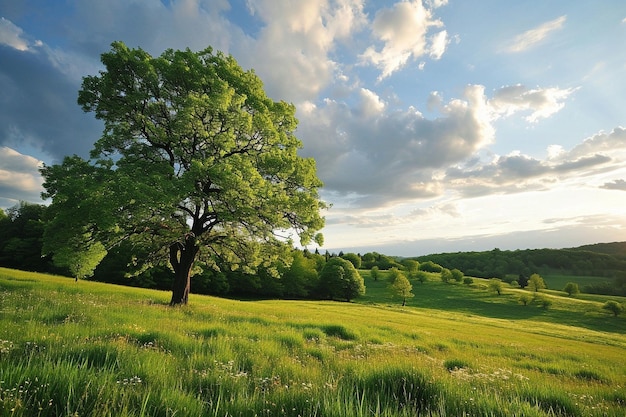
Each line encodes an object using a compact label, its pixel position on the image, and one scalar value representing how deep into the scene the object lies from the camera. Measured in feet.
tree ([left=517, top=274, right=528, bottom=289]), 479.13
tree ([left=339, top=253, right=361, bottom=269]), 561.27
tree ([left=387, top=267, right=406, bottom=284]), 347.40
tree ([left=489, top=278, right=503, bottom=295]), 345.68
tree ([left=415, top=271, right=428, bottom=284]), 410.31
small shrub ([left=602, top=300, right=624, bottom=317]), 268.41
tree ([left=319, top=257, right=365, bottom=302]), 310.65
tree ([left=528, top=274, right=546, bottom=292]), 371.15
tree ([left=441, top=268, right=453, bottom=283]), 411.75
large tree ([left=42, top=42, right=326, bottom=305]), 53.11
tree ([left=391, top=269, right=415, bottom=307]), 280.72
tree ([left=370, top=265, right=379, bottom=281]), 431.84
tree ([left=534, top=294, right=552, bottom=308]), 291.17
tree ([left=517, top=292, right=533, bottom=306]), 304.09
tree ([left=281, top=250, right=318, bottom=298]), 308.60
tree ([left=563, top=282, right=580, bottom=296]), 370.94
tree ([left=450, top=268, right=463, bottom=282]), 419.62
